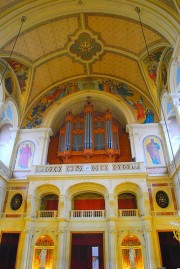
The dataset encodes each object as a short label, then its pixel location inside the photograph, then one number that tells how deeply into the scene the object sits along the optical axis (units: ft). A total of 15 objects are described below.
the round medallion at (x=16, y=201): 40.63
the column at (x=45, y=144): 45.48
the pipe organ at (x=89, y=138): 46.60
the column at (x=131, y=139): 44.77
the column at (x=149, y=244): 33.40
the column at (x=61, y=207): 37.68
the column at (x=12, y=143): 44.93
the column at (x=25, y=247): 34.34
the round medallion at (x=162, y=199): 38.95
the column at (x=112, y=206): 37.40
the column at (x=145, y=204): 36.87
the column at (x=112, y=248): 33.58
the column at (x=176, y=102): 37.91
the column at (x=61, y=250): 34.04
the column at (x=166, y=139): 41.98
